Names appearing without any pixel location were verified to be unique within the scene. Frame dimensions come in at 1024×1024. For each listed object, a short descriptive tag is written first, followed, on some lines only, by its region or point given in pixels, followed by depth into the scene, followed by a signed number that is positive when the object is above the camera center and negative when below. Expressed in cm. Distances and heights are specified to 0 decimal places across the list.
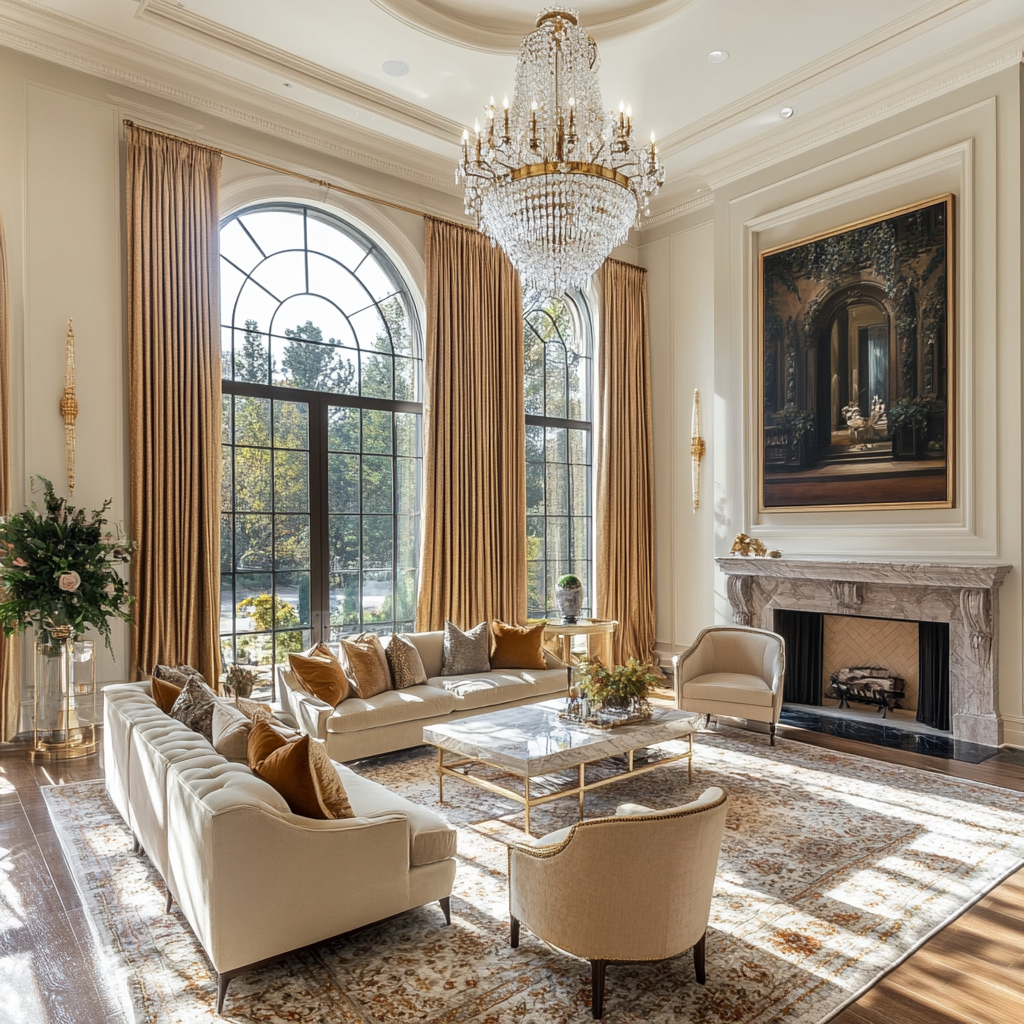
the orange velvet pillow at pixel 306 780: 282 -99
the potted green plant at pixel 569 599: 747 -90
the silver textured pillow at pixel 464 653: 628 -119
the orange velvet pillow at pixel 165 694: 395 -94
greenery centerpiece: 470 -115
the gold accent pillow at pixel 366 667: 550 -114
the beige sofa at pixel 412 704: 509 -139
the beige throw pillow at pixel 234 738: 325 -95
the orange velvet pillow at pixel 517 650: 650 -120
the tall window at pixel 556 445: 843 +63
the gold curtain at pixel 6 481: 520 +18
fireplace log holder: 655 -159
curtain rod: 589 +276
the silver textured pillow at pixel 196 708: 368 -95
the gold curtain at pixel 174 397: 575 +81
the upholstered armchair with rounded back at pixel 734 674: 583 -135
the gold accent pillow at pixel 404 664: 580 -117
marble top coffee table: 405 -131
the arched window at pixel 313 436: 648 +61
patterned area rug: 264 -168
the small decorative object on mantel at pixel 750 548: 719 -43
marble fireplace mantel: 568 -80
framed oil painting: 610 +112
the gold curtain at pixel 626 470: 852 +36
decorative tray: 462 -126
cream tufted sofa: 257 -124
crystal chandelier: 453 +192
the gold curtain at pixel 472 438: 729 +63
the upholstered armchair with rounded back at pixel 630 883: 251 -124
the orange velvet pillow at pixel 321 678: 530 -116
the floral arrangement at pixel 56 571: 497 -40
